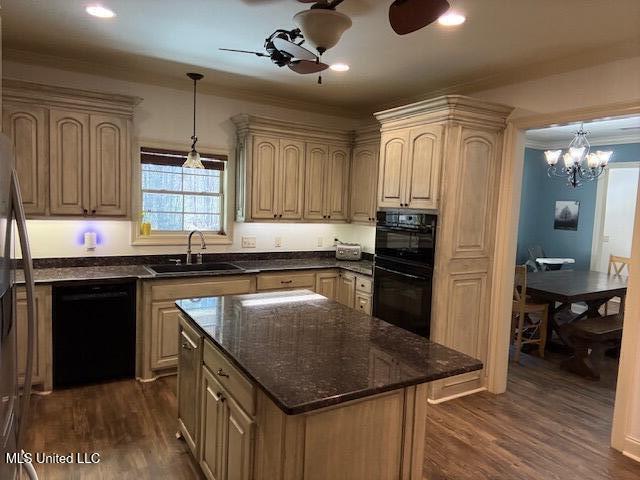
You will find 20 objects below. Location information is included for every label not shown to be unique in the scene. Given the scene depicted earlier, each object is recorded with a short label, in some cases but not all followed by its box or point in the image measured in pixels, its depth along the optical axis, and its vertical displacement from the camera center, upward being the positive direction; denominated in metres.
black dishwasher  3.28 -1.05
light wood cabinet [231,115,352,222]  4.21 +0.37
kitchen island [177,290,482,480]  1.54 -0.74
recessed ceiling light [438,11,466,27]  2.40 +1.11
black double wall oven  3.42 -0.47
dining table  4.22 -0.70
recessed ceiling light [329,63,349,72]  3.38 +1.14
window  4.09 +0.10
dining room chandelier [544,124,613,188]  4.88 +0.73
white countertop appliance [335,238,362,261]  4.89 -0.48
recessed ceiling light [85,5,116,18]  2.50 +1.11
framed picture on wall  6.79 +0.07
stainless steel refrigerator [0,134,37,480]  1.10 -0.38
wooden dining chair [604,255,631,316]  5.59 -0.54
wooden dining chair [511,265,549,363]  4.36 -1.00
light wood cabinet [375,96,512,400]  3.29 +0.16
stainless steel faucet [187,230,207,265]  4.13 -0.42
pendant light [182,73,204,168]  3.57 +0.54
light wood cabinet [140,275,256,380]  3.54 -0.98
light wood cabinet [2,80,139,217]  3.26 +0.40
